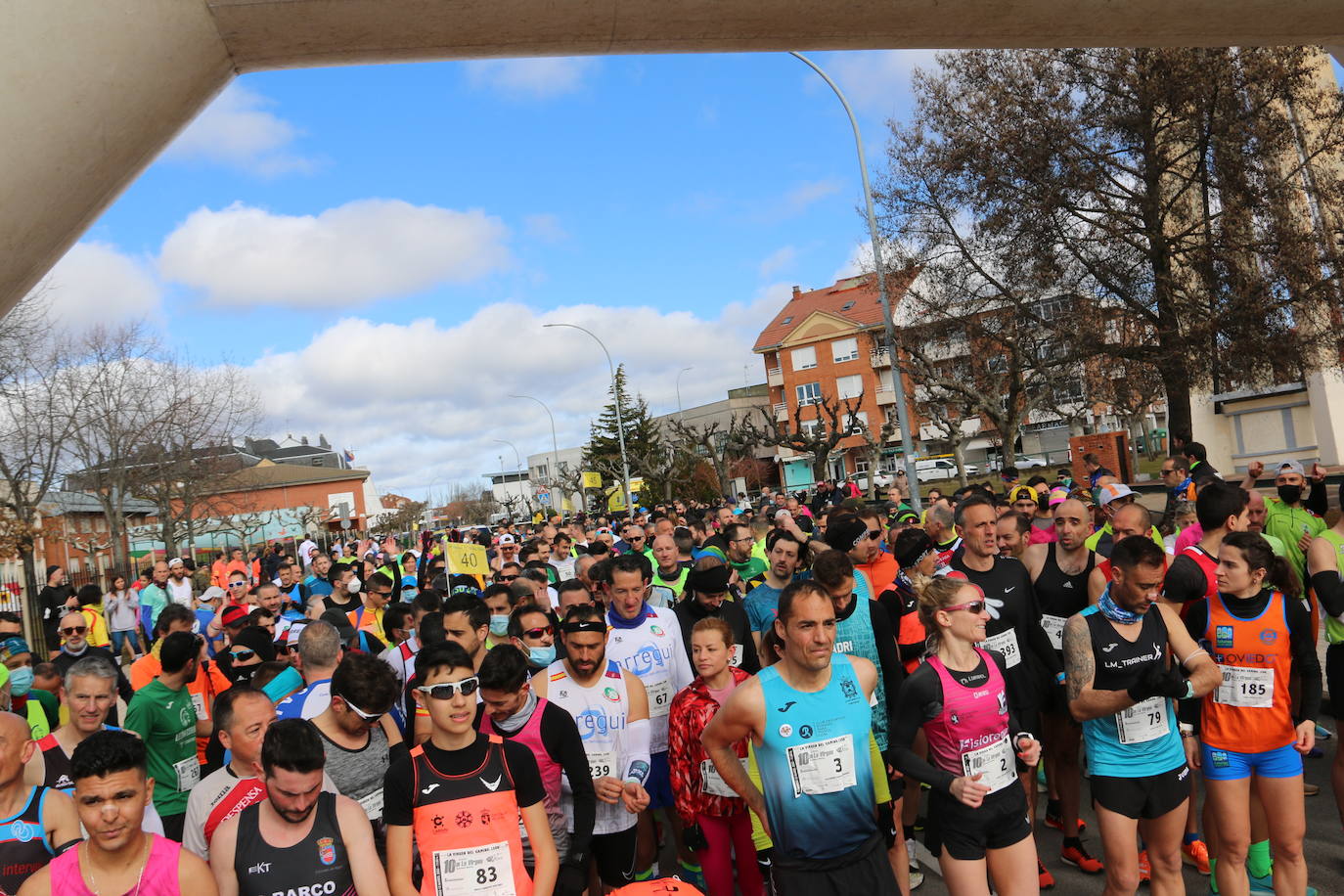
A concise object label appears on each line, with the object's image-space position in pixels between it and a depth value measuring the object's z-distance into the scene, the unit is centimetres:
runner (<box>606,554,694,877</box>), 604
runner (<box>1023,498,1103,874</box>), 612
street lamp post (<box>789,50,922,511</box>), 2019
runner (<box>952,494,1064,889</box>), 570
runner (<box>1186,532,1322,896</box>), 482
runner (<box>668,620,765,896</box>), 515
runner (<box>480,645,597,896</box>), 460
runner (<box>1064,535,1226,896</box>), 466
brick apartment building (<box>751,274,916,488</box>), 6988
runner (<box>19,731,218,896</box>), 345
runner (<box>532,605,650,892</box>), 514
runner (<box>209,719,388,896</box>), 361
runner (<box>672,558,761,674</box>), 635
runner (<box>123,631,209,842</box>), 592
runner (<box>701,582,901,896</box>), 399
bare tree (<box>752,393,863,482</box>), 3472
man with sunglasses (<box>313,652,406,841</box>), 448
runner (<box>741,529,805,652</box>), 674
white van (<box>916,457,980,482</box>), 5916
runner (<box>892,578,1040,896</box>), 434
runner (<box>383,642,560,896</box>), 381
